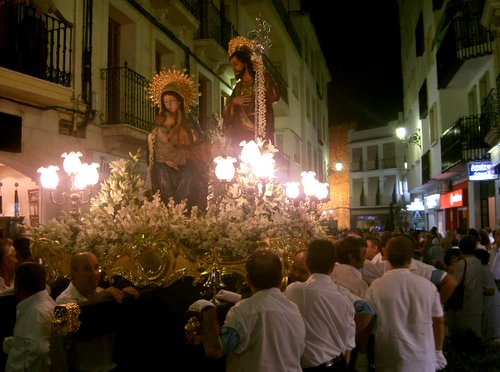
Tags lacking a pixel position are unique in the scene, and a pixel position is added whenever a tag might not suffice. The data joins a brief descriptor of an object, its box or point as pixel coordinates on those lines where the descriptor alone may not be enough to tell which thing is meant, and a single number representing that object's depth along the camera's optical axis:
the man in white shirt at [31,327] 3.97
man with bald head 4.51
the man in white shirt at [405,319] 4.39
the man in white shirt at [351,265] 5.14
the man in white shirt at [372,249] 8.39
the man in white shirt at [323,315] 3.78
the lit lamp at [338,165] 30.21
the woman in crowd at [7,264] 6.41
